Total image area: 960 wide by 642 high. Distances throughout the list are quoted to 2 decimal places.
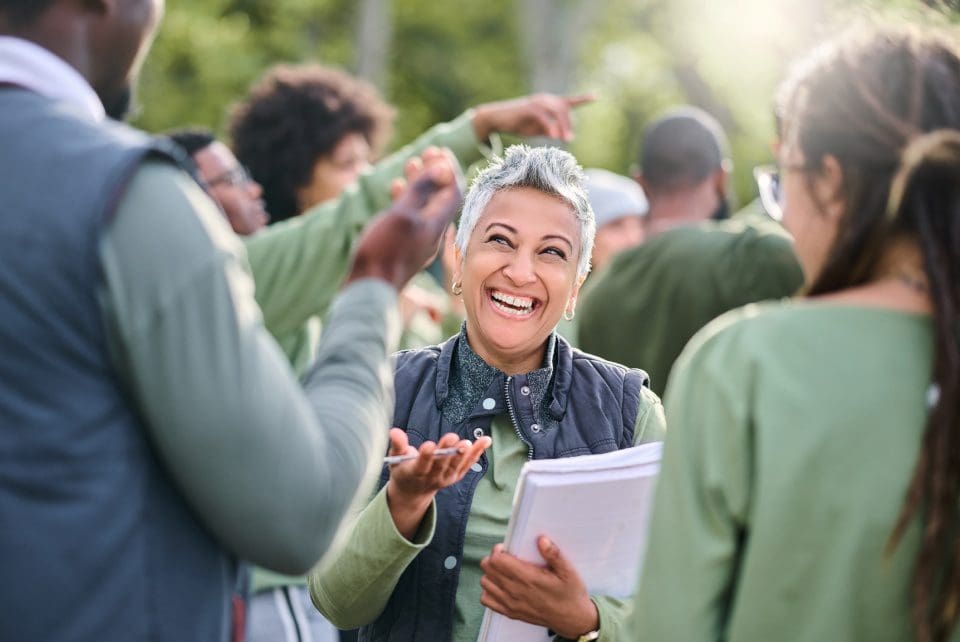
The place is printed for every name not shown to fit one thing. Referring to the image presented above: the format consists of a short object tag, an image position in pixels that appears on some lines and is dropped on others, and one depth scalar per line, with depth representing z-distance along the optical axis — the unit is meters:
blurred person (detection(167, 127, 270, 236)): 4.89
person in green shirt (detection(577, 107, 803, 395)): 4.68
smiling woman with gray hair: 2.71
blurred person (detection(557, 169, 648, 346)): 7.21
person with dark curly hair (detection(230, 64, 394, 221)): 5.66
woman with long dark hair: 1.97
